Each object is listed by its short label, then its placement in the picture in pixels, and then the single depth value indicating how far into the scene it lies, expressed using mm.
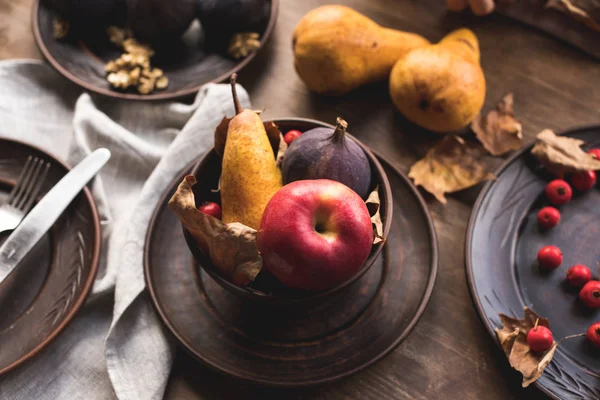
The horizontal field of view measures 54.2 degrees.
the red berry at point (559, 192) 681
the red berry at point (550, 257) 644
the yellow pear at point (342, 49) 727
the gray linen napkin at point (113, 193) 618
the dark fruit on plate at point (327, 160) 546
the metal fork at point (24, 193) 656
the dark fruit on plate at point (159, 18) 765
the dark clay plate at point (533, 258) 591
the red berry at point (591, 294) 610
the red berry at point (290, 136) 617
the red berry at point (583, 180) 696
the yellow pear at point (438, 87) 697
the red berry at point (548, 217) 672
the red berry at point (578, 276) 628
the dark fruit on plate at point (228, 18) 781
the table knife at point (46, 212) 619
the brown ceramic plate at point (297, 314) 576
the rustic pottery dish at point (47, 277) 607
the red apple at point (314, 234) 491
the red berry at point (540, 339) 578
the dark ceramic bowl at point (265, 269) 525
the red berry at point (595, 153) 696
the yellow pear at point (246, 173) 559
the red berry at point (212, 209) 588
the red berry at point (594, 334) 590
